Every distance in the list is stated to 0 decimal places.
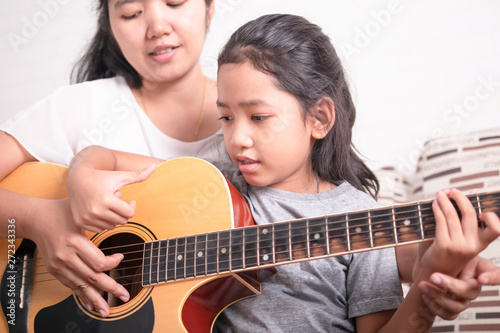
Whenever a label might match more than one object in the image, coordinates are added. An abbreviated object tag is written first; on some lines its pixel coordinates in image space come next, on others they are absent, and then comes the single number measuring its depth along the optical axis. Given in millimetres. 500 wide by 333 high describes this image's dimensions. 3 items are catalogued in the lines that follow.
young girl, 1100
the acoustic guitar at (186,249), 923
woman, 1465
